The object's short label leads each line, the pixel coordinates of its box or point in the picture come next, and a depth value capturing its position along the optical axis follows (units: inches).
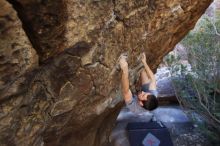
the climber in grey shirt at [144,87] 71.6
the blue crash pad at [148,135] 121.3
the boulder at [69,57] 48.6
